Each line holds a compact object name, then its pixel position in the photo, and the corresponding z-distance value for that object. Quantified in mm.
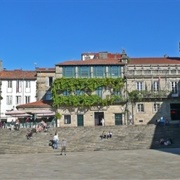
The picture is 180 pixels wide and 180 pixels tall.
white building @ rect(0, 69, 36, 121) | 68062
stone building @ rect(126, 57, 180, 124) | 52594
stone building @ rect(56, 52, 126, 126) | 52719
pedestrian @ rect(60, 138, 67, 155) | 30941
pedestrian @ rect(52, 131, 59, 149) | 35156
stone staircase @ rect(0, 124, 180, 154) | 36219
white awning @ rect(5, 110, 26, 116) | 44291
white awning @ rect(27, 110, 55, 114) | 45562
